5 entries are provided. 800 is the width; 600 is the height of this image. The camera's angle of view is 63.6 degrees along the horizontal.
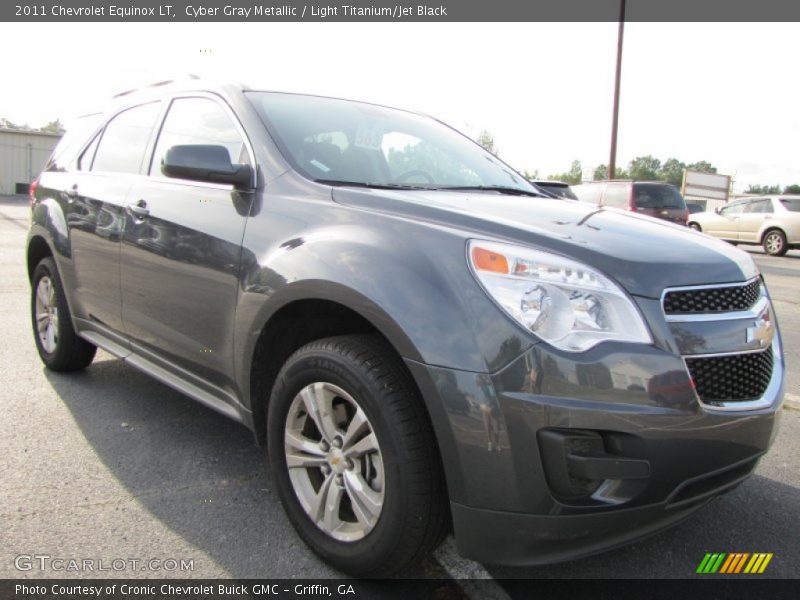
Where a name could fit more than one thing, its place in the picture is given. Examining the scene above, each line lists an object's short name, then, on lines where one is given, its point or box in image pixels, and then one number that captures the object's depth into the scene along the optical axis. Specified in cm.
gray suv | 178
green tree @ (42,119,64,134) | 7086
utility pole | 2005
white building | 3409
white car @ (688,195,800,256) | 1716
